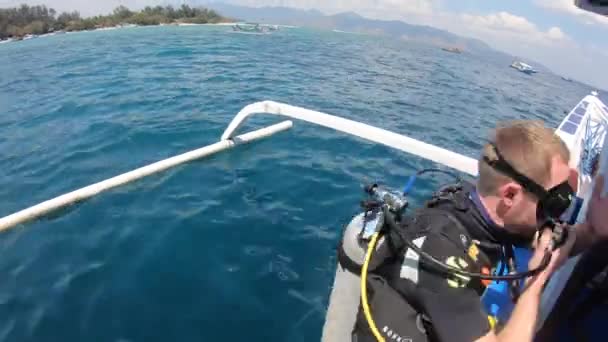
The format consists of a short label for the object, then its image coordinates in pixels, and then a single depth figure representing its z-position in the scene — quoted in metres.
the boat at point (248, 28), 49.93
